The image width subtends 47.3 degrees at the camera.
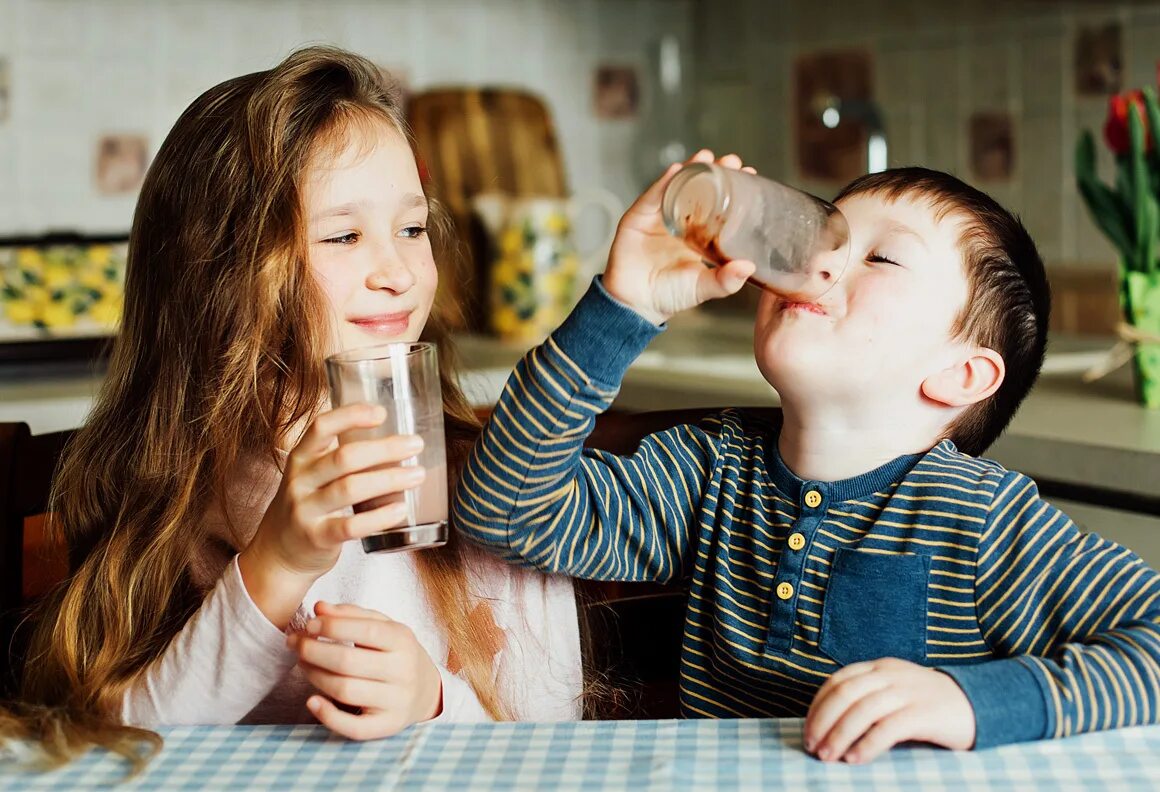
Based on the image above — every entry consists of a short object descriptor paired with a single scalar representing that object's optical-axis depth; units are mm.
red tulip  1602
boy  927
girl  1080
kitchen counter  1375
